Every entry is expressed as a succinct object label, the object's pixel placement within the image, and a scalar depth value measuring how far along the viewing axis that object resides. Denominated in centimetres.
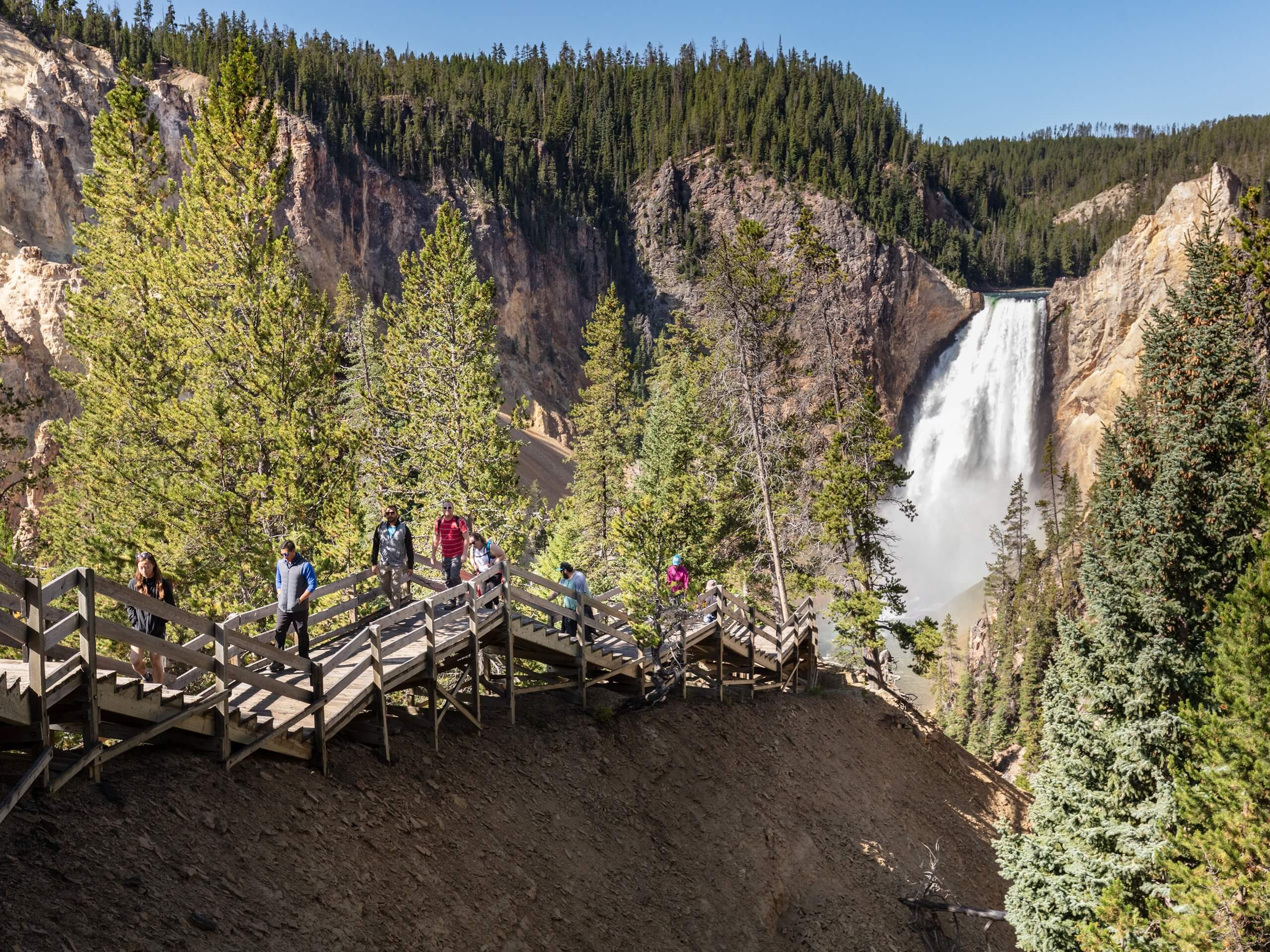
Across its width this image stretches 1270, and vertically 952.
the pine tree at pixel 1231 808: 1317
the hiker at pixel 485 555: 1445
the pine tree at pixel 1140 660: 1547
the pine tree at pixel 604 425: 3800
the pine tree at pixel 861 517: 2464
